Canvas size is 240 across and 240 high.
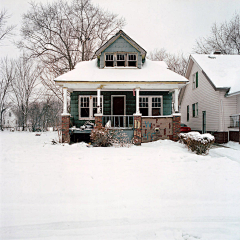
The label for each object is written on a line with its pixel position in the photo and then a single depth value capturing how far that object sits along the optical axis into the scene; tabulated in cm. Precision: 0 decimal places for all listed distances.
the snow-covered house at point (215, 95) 1133
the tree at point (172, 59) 2627
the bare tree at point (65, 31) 1750
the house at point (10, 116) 5714
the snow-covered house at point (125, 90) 1002
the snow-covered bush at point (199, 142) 689
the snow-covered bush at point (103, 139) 878
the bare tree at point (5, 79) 2286
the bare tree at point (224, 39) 1868
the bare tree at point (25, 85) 2288
